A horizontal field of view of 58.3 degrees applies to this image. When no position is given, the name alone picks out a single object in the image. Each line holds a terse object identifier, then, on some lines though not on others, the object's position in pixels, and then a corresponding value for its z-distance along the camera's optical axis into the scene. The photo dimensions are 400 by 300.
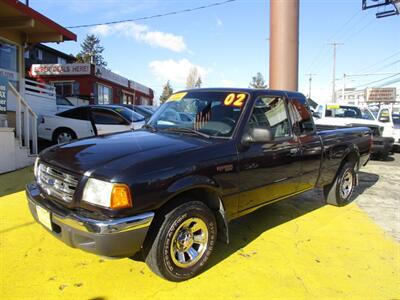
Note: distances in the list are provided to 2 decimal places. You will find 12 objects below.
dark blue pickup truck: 2.85
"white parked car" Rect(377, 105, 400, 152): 13.60
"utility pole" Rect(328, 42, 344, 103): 55.84
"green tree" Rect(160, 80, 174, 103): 85.70
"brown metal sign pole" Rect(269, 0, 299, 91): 11.56
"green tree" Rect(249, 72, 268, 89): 93.11
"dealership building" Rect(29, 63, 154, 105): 21.44
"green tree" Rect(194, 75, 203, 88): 76.50
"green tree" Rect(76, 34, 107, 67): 74.75
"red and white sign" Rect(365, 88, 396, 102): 50.88
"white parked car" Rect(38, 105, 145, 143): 10.21
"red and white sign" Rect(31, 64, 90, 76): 21.39
